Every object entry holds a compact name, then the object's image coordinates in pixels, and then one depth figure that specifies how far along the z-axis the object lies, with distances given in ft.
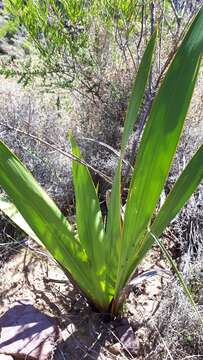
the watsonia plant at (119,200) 3.35
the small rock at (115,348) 4.75
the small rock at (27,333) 4.70
